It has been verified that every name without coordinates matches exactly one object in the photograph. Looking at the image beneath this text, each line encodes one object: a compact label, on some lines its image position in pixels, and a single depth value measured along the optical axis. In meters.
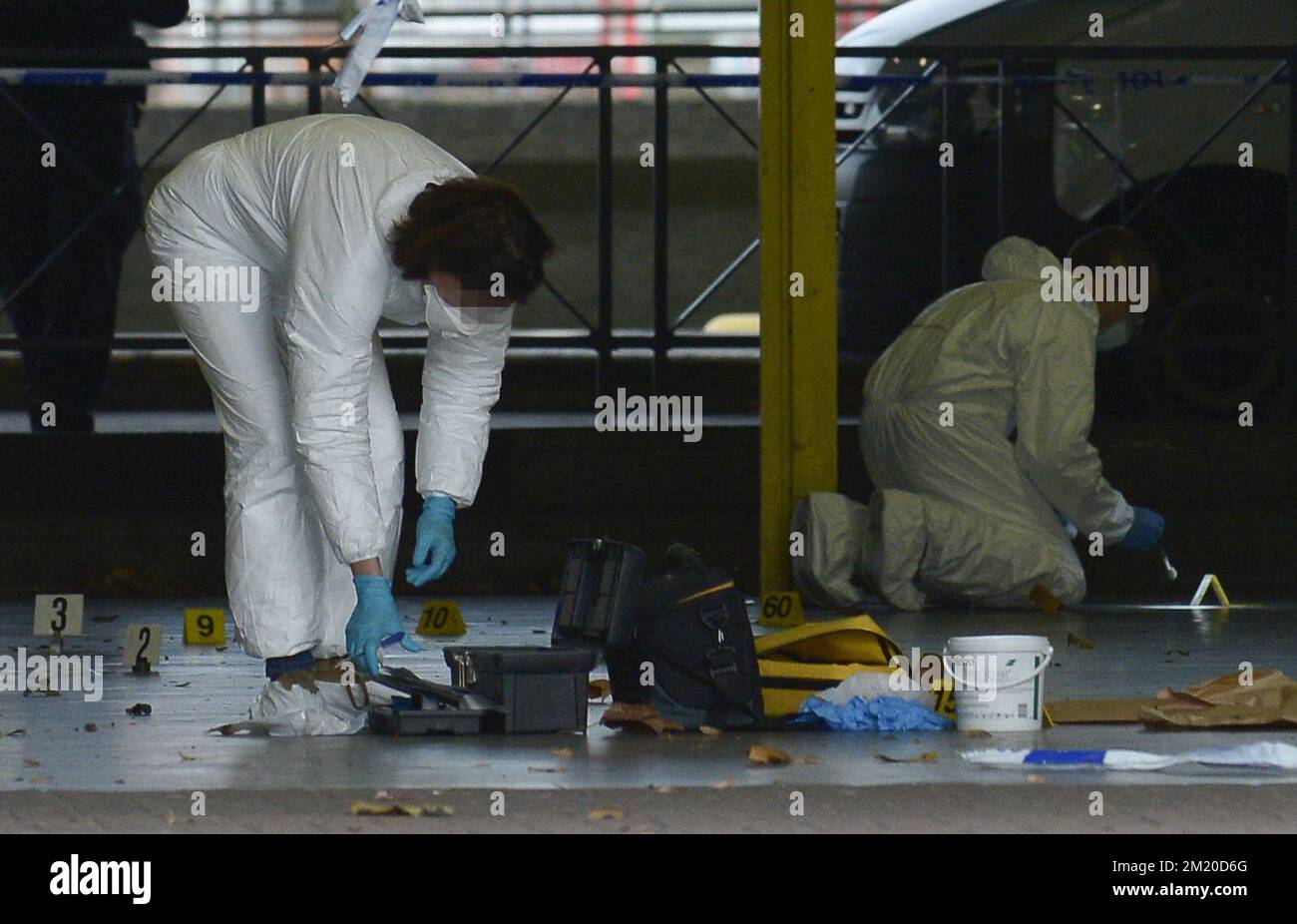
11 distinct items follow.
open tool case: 9.18
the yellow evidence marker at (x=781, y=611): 13.17
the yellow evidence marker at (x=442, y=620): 12.71
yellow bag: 9.70
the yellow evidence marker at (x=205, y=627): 12.23
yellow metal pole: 13.82
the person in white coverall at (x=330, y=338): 8.72
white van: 16.77
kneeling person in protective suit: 13.70
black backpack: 9.24
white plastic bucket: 9.15
